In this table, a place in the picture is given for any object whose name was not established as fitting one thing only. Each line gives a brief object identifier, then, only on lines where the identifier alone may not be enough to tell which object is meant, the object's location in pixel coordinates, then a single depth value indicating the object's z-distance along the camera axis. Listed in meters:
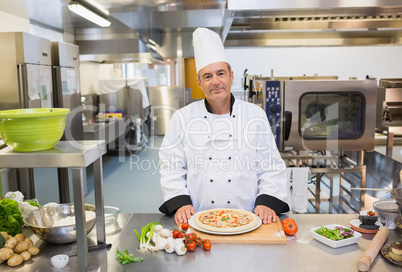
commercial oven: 3.08
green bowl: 1.21
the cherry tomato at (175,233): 1.45
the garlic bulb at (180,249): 1.35
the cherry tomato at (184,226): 1.56
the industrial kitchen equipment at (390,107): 3.45
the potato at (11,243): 1.34
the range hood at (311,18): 2.33
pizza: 1.48
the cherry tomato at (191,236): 1.41
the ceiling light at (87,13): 4.31
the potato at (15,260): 1.29
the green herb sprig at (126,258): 1.31
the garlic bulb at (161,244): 1.39
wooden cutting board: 1.43
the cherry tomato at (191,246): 1.37
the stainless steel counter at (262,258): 1.26
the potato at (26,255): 1.33
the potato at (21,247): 1.35
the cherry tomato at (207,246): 1.37
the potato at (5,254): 1.30
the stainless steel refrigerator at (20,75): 3.66
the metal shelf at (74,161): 1.21
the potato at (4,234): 1.38
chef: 1.95
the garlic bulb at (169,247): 1.37
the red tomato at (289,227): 1.49
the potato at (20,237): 1.39
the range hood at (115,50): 6.89
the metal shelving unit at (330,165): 3.15
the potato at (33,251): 1.36
